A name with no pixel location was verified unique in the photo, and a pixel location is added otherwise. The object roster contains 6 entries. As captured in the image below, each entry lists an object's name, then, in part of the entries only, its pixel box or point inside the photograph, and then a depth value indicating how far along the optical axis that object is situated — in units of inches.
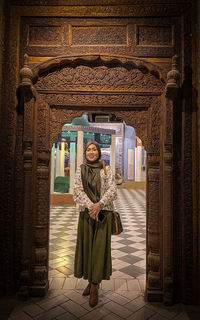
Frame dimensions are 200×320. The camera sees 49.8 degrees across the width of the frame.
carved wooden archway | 91.8
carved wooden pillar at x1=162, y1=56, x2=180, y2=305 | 86.6
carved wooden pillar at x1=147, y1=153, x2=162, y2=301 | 90.8
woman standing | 86.1
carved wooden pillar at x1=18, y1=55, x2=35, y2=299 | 89.0
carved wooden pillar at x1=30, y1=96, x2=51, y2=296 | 93.9
